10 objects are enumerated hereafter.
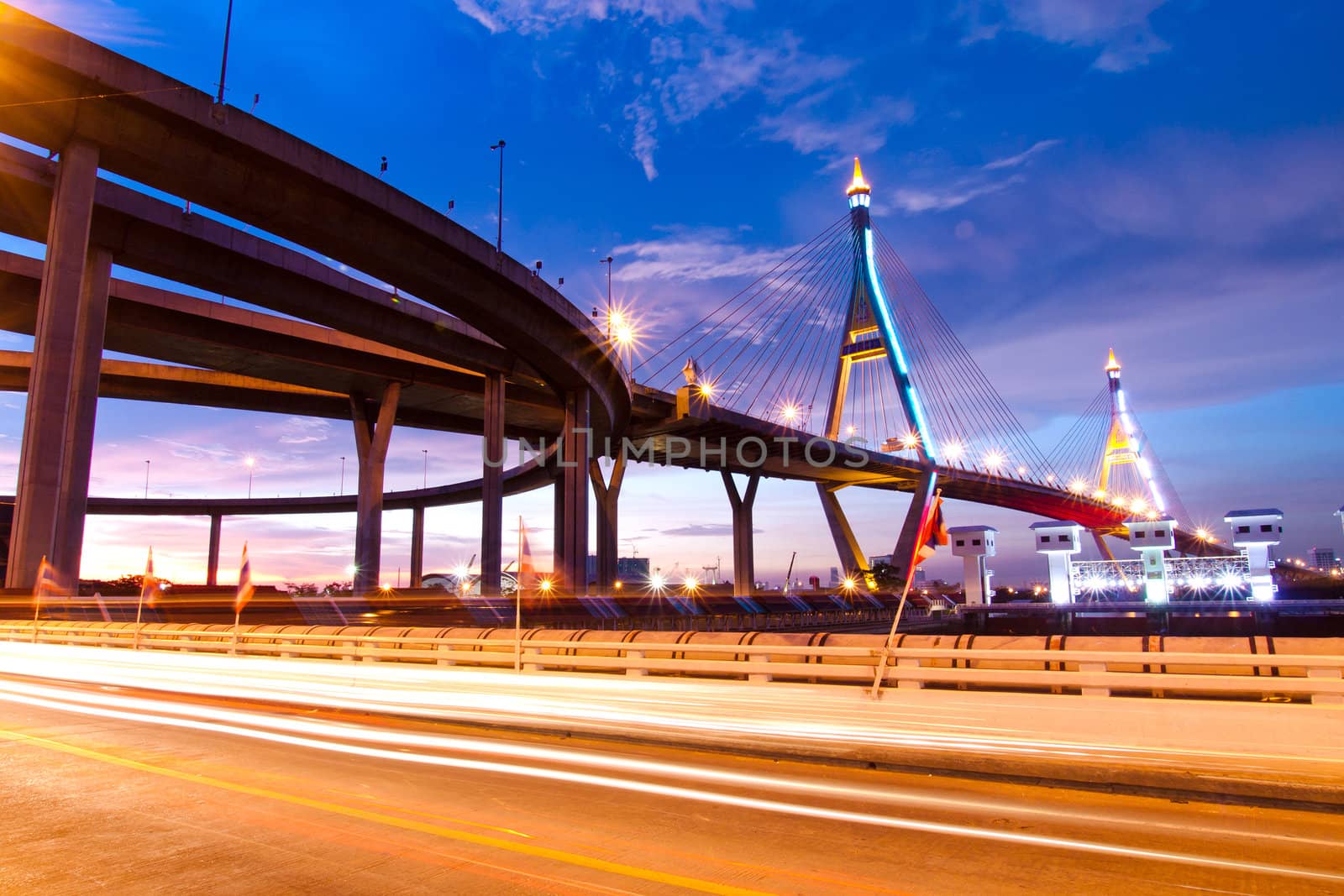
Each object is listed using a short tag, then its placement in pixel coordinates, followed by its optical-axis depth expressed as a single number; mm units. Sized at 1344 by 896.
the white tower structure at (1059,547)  95250
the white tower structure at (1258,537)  84938
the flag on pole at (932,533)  12023
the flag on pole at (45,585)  27200
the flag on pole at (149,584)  24531
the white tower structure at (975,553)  96375
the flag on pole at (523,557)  16609
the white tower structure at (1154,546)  91250
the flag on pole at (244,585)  19078
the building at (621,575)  135325
